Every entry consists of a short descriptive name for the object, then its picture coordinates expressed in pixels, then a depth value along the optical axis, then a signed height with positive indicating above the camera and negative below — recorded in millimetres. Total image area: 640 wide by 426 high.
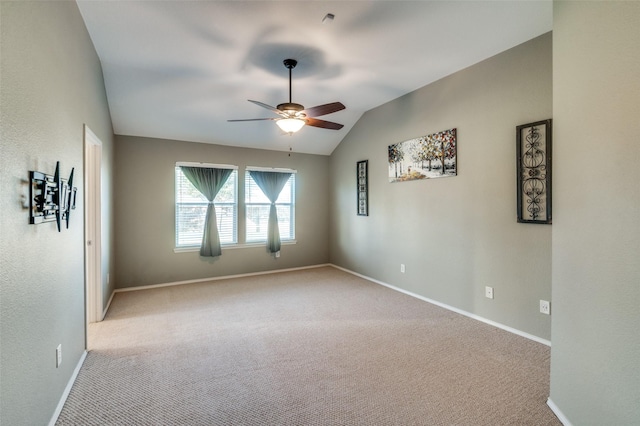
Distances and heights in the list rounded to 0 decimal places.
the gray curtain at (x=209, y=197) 5293 +265
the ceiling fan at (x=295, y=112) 3107 +1052
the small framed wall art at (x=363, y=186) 5375 +435
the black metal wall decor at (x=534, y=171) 2883 +368
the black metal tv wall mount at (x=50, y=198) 1601 +97
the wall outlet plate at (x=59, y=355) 1994 -953
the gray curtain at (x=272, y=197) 5922 +283
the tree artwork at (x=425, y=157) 3871 +739
